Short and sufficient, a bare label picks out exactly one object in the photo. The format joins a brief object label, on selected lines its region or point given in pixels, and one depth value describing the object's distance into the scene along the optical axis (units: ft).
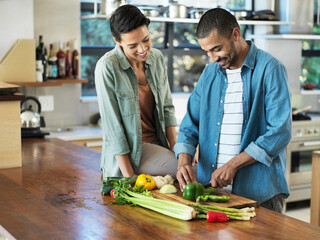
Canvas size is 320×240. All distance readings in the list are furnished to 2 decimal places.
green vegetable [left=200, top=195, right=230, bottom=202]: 6.95
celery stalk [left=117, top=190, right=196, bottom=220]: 6.46
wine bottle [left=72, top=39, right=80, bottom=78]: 15.93
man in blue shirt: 7.44
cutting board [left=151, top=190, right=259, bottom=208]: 6.93
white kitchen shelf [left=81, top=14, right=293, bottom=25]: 15.06
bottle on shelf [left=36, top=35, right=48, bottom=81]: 15.08
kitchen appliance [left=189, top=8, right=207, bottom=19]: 16.81
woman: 8.53
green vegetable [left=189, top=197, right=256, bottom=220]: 6.53
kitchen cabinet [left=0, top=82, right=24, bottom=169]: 10.23
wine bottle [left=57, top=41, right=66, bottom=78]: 15.55
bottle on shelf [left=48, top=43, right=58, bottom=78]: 15.35
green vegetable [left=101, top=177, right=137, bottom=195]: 7.61
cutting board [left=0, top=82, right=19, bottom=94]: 10.19
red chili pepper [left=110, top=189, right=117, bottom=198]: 7.32
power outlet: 15.97
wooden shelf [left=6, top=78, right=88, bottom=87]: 14.51
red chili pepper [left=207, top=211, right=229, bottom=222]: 6.41
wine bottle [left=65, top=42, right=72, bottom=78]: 15.84
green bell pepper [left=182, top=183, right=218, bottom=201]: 7.01
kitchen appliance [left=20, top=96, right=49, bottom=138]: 13.55
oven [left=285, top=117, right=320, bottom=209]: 17.46
